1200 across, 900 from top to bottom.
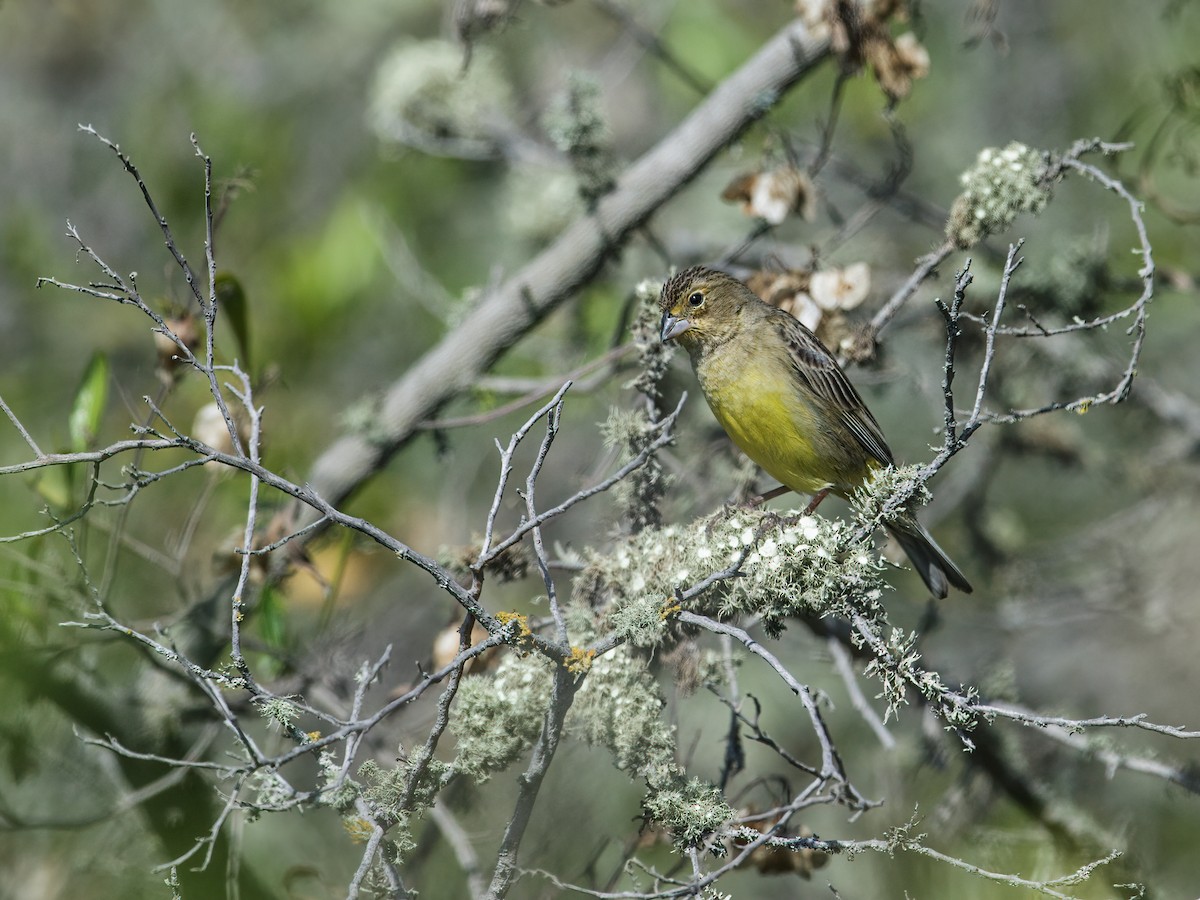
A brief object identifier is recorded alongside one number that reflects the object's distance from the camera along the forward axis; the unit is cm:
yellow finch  911
